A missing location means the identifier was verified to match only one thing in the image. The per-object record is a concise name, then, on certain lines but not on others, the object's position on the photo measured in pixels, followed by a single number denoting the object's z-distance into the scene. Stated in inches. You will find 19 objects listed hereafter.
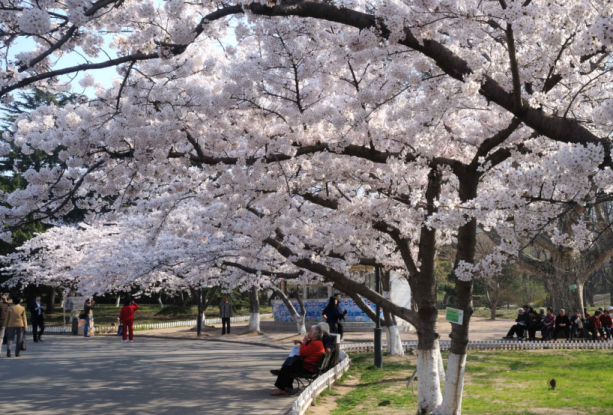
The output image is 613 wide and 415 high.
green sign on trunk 303.2
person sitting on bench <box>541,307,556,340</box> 836.0
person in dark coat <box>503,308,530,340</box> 851.3
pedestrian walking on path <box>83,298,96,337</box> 1011.9
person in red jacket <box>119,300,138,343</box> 821.2
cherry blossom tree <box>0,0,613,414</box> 226.1
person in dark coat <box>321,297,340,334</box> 655.1
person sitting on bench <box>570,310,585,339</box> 854.5
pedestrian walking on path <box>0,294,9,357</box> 602.0
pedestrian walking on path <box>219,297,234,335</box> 991.6
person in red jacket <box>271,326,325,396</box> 412.8
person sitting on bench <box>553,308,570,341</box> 824.9
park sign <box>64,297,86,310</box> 1096.8
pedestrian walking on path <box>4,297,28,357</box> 609.3
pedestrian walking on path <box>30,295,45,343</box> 836.6
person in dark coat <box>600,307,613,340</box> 846.0
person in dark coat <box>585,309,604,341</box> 817.5
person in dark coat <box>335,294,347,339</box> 657.0
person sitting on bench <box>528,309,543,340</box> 839.7
